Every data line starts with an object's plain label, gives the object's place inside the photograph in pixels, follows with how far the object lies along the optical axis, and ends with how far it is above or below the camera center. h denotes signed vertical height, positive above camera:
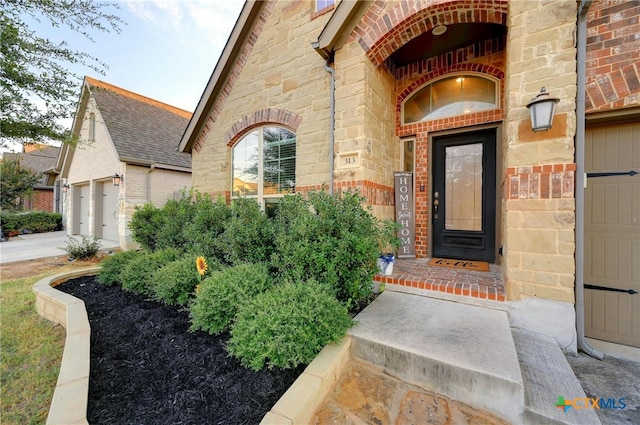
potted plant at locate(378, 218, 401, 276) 3.14 -0.45
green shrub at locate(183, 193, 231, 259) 3.92 -0.28
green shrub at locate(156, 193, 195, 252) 4.71 -0.32
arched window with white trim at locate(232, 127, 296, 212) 5.35 +1.02
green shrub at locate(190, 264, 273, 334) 2.55 -0.87
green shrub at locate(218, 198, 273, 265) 3.44 -0.35
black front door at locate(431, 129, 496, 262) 4.31 +0.27
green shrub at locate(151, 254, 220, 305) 3.19 -0.89
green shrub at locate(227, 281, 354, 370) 1.99 -0.95
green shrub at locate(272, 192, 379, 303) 2.79 -0.39
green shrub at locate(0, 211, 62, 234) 12.77 -0.57
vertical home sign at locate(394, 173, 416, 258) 4.68 -0.03
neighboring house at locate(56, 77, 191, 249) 9.44 +1.84
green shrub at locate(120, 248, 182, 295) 3.65 -0.87
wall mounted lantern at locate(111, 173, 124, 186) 9.27 +1.16
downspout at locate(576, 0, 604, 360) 2.50 +0.35
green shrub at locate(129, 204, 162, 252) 5.36 -0.33
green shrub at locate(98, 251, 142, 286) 4.18 -0.96
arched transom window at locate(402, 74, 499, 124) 4.27 +1.97
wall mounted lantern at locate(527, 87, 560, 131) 2.52 +1.00
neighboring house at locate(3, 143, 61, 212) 16.55 +1.55
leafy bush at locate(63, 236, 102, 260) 6.97 -1.06
